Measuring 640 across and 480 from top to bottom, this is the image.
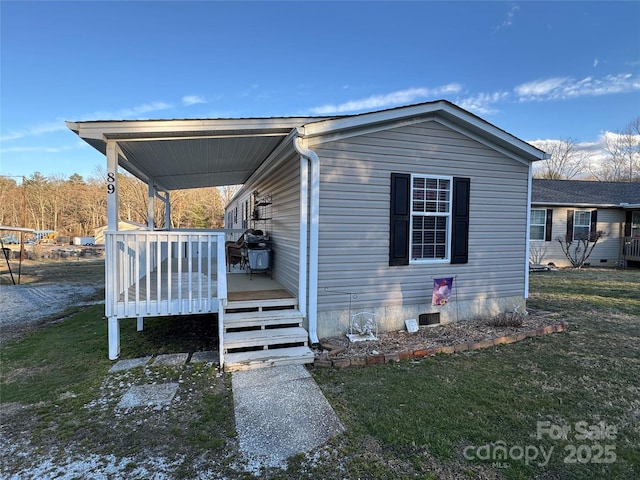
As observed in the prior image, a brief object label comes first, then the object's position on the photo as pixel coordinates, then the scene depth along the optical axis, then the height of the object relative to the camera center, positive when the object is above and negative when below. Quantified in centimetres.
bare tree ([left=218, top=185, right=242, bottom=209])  3991 +401
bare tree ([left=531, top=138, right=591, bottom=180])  3200 +704
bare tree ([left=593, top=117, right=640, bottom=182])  2822 +694
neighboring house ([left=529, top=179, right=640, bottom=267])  1411 +38
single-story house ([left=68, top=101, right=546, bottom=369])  440 +10
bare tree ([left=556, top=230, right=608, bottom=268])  1408 -64
